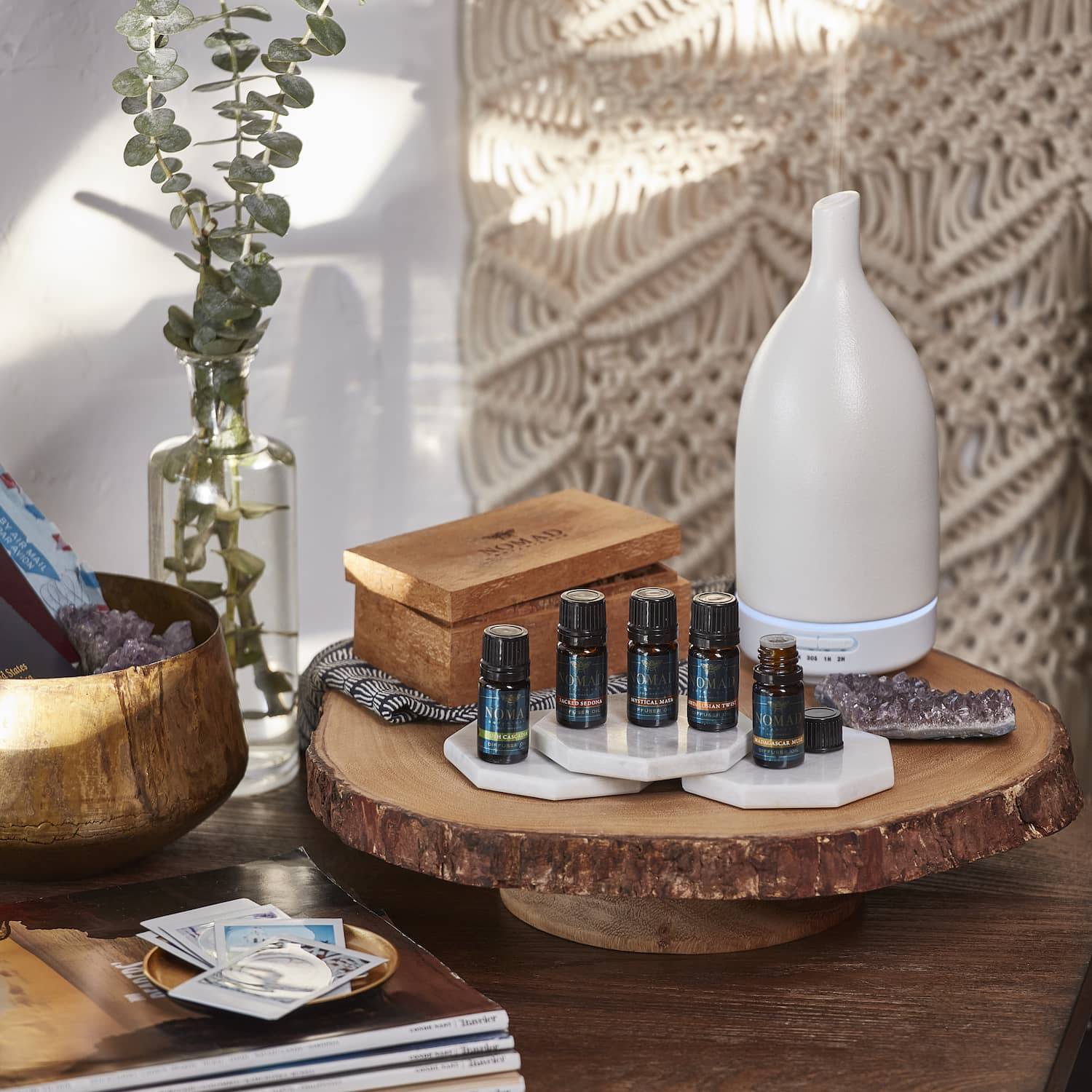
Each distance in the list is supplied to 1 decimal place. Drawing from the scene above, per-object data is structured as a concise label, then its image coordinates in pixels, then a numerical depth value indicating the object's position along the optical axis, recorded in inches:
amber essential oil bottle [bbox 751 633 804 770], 66.7
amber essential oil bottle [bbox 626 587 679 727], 67.6
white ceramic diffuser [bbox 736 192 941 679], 70.2
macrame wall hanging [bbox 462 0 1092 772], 82.2
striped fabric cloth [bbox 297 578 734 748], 70.0
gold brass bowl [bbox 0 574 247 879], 67.2
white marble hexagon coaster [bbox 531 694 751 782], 66.7
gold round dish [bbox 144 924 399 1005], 63.9
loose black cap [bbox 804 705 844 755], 67.6
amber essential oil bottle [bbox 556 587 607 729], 67.5
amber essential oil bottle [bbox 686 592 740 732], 67.4
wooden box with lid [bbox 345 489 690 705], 70.5
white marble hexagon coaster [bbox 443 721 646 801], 66.8
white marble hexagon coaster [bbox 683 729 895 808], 66.4
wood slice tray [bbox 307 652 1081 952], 65.5
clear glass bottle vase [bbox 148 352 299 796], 72.9
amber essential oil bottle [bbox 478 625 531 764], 67.0
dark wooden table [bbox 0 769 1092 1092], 64.3
